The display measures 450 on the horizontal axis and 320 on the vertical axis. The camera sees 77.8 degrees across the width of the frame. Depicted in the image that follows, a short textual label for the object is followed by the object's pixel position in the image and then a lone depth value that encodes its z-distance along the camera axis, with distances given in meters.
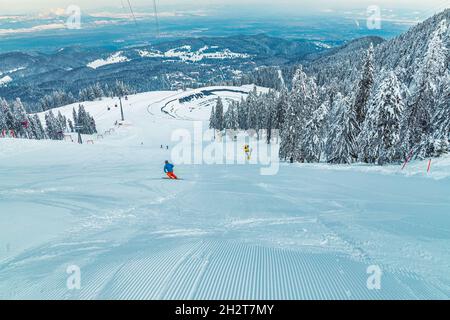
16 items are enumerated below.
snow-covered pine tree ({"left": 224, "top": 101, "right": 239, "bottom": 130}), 89.50
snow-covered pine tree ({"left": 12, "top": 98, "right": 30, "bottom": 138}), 77.28
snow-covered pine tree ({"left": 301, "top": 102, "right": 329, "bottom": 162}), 30.67
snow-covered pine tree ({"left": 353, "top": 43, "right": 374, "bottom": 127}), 24.67
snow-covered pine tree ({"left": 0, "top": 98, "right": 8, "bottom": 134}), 74.31
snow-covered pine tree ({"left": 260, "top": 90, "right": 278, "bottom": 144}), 61.16
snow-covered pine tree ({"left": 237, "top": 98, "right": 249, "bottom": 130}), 90.81
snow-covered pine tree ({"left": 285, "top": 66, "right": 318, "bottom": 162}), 32.12
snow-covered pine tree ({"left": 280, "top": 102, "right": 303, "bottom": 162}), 33.16
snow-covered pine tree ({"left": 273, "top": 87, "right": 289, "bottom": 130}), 46.89
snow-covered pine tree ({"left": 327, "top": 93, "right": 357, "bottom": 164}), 26.66
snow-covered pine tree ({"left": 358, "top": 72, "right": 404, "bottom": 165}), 21.97
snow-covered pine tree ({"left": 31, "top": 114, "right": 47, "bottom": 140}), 88.62
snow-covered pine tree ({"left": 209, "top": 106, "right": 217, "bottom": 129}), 92.50
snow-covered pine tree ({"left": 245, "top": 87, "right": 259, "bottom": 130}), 82.61
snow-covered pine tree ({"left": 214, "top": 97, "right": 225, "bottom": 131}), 88.25
